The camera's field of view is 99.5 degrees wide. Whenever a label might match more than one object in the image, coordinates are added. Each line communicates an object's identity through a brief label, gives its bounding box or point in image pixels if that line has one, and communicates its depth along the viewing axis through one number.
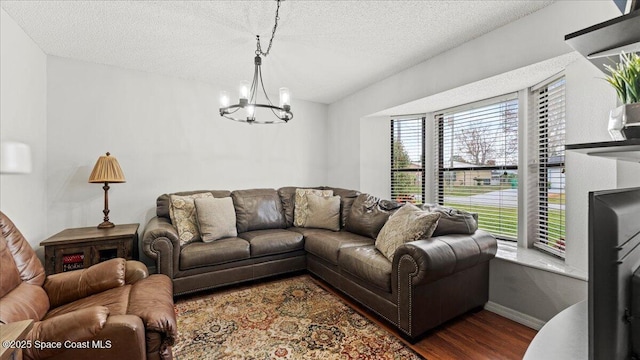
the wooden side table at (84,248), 2.42
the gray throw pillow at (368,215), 3.03
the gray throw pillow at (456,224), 2.37
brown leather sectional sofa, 1.98
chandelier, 2.17
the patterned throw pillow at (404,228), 2.26
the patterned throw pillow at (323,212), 3.57
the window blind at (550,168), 2.32
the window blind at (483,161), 2.84
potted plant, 0.75
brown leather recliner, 1.19
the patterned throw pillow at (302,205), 3.78
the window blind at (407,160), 3.87
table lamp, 2.80
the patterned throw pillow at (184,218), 2.97
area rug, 1.87
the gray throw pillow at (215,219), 3.02
